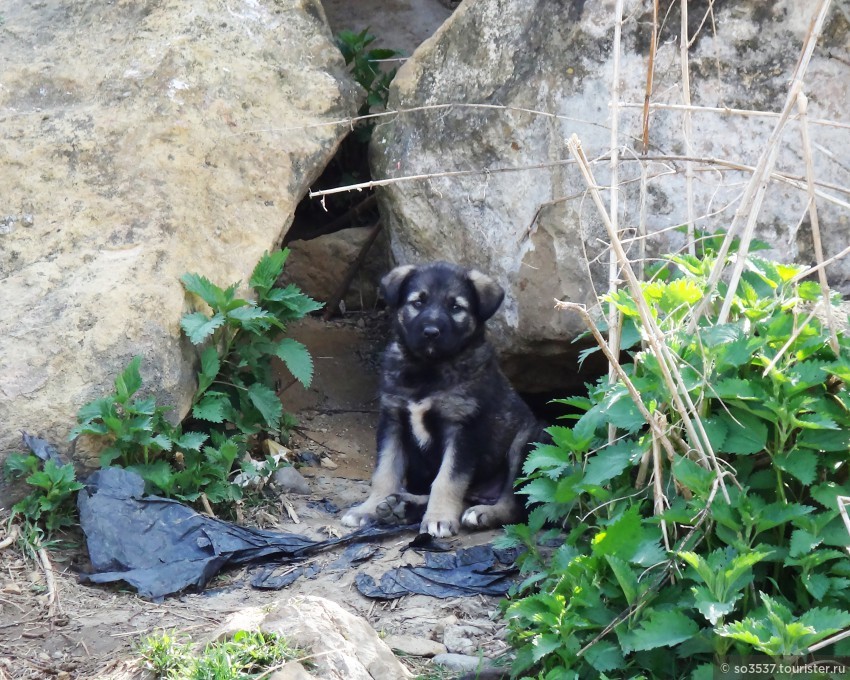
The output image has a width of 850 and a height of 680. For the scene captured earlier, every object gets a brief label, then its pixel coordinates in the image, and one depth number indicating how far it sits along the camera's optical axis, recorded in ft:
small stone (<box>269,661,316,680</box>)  10.90
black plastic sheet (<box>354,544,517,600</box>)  15.88
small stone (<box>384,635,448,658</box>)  13.85
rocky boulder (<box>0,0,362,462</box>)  18.15
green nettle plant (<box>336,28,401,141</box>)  25.31
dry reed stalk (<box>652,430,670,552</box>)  11.93
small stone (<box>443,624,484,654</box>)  14.05
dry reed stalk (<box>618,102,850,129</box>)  11.07
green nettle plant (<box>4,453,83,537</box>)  16.62
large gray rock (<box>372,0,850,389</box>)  19.51
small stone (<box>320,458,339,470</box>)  22.00
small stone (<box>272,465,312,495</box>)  19.98
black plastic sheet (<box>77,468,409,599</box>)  15.99
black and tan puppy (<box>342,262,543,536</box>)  19.61
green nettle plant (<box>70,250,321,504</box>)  17.30
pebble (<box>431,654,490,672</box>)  13.34
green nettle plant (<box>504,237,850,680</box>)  11.36
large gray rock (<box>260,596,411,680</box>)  11.43
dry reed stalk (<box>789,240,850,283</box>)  10.32
